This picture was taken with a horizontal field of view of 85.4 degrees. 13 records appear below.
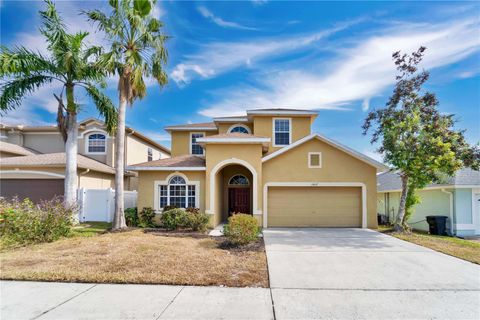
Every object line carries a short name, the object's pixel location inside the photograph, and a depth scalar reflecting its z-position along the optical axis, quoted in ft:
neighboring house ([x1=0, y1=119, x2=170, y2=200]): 51.37
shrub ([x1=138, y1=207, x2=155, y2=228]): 46.39
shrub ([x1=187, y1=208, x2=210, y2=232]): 42.09
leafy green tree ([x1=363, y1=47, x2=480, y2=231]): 39.68
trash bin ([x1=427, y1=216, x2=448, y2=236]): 49.65
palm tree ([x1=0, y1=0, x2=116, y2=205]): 40.22
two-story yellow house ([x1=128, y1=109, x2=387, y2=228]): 46.83
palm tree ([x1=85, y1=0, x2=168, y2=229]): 40.57
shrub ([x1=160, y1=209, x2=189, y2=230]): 42.83
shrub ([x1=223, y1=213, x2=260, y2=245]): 30.94
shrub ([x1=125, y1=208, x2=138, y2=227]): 46.65
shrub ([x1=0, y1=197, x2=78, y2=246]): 31.32
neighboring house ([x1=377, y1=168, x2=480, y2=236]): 49.14
